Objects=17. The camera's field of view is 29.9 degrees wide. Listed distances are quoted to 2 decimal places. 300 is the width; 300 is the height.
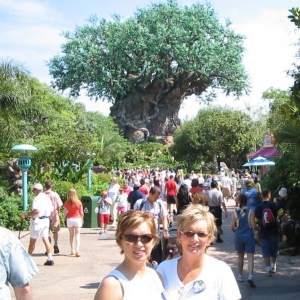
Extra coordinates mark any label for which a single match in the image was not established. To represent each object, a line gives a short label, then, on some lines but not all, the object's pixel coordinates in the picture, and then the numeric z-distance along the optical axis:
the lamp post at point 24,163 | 15.62
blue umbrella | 22.92
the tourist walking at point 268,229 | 8.92
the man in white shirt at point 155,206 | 8.29
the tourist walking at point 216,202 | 12.89
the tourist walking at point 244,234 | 8.32
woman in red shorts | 14.48
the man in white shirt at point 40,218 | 10.03
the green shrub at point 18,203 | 14.98
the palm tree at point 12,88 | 18.12
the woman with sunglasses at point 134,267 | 2.82
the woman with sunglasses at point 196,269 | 3.34
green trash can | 16.58
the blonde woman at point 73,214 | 10.95
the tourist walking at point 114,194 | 16.24
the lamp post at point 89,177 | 22.05
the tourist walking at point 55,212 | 11.23
